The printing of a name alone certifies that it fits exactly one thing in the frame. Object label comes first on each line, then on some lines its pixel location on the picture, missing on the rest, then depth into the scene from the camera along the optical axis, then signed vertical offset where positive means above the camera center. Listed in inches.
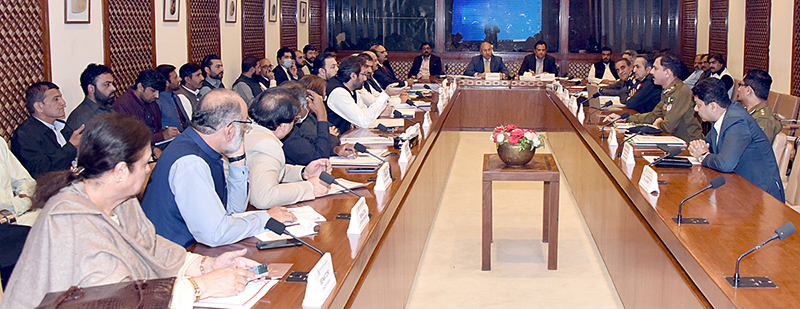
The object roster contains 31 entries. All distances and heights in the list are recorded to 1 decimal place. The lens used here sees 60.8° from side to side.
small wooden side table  136.5 -18.7
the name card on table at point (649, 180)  107.4 -15.3
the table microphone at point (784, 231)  73.6 -15.7
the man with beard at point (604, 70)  350.9 +7.8
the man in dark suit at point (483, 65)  367.6 +10.6
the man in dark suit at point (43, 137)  138.6 -11.1
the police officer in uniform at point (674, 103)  172.2 -4.7
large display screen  420.5 +41.4
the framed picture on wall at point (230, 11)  280.2 +30.2
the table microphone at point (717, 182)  95.2 -13.6
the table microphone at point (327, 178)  91.9 -12.6
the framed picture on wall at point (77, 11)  169.5 +18.2
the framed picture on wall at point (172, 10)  224.8 +24.6
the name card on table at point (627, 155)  130.3 -13.5
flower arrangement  137.9 -10.7
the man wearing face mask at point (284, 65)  298.1 +8.4
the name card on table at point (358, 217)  83.4 -16.6
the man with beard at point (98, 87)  161.8 -0.8
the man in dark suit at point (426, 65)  382.3 +11.0
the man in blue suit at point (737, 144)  121.3 -10.6
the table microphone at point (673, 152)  122.1 -12.0
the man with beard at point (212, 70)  237.1 +4.8
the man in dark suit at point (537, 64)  366.0 +11.1
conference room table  73.7 -20.2
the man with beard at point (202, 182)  78.0 -11.4
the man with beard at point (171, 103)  202.1 -5.7
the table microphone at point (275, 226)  72.6 -15.1
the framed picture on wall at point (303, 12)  388.8 +41.6
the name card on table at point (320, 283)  61.9 -18.6
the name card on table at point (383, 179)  105.6 -14.8
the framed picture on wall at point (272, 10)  335.8 +36.5
